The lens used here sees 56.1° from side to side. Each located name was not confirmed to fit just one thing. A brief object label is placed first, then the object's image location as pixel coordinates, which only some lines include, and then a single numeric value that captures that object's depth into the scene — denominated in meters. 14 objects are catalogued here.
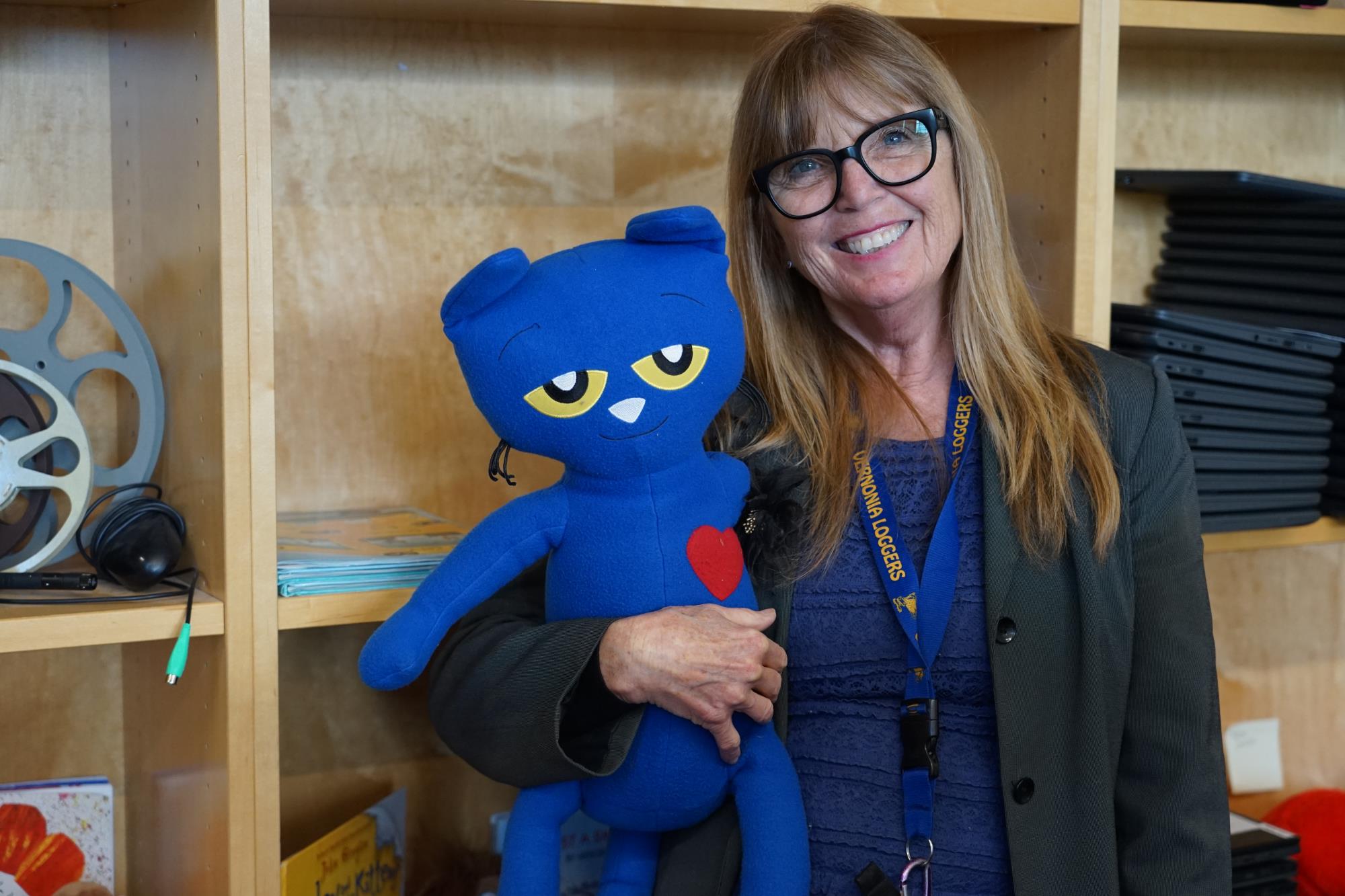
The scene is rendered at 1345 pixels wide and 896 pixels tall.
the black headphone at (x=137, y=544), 1.09
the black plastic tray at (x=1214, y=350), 1.48
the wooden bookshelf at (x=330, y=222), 1.08
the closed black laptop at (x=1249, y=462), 1.50
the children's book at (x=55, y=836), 1.32
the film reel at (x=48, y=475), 1.10
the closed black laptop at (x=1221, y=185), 1.52
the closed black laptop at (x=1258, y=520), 1.50
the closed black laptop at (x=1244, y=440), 1.51
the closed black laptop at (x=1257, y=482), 1.50
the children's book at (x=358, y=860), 1.22
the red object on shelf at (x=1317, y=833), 1.74
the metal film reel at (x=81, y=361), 1.13
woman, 1.10
